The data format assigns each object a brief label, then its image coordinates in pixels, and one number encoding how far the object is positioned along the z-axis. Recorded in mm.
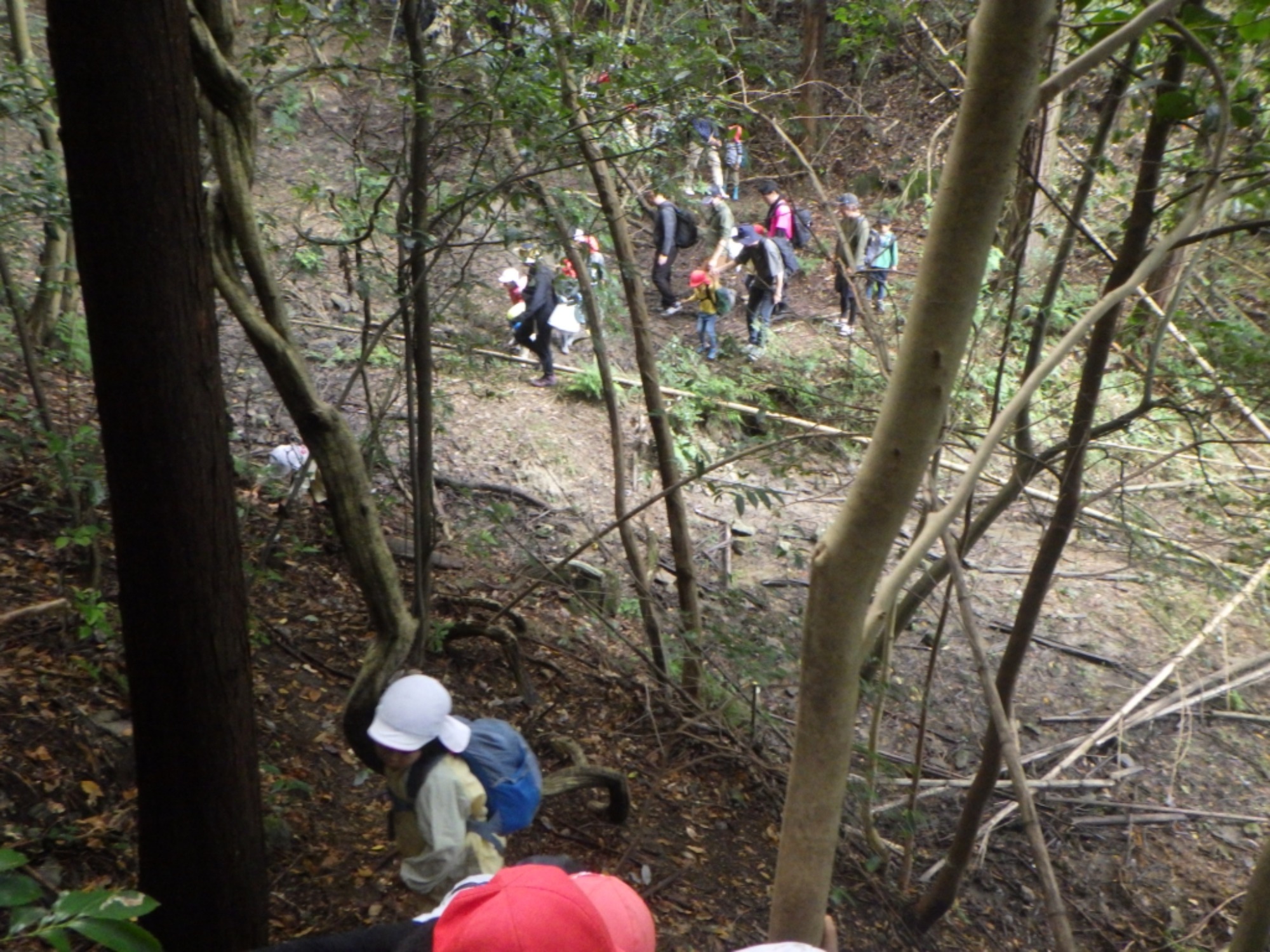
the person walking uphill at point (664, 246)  9300
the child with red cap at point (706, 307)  11094
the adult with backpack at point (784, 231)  8328
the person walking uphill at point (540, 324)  10914
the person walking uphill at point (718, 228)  9125
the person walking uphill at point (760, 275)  9617
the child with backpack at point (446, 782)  3207
